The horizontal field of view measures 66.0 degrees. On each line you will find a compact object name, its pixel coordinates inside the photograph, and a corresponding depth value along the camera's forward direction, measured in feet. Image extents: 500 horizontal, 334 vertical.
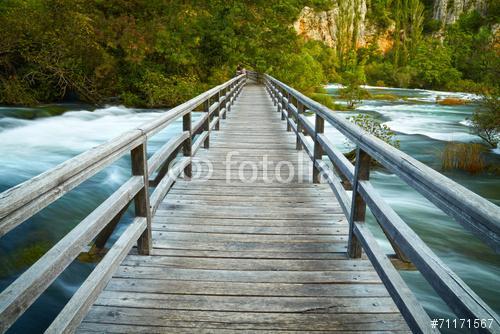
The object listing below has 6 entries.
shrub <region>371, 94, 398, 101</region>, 124.12
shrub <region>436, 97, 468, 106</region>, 107.14
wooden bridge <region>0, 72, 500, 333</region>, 5.22
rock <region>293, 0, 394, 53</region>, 257.75
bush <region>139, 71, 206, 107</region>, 65.72
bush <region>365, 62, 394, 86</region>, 201.26
